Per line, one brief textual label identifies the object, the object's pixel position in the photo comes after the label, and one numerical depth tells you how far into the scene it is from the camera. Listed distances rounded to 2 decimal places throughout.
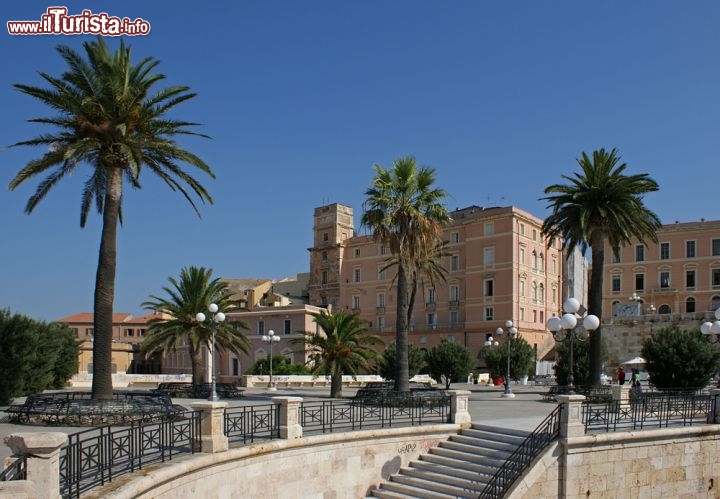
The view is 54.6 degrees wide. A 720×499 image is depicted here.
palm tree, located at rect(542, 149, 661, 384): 26.66
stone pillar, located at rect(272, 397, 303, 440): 14.88
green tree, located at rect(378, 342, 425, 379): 36.09
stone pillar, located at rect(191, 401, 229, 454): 12.95
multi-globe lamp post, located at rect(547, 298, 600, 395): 17.39
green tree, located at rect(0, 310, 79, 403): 24.11
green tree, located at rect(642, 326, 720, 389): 29.19
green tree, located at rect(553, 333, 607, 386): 31.50
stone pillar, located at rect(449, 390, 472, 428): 18.42
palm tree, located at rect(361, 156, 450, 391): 24.70
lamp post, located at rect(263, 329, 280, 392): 39.19
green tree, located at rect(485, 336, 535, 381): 40.72
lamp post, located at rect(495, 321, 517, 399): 31.76
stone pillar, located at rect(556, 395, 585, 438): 15.88
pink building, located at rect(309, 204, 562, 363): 58.44
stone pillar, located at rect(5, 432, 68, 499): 7.77
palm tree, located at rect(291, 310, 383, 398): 29.88
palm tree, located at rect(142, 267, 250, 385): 32.78
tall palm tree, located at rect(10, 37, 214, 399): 18.69
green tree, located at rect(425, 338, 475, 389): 38.22
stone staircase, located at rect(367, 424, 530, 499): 15.82
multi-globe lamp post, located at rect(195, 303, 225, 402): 25.30
